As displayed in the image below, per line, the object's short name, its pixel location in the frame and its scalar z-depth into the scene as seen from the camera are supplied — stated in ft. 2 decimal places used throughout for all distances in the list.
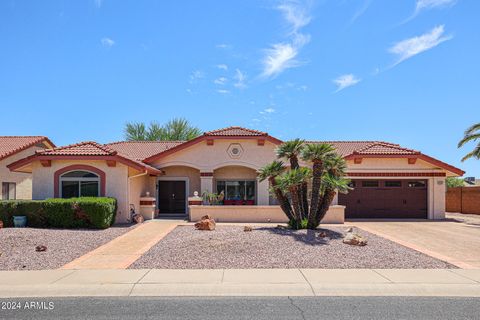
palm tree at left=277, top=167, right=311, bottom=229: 45.09
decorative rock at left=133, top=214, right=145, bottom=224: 57.26
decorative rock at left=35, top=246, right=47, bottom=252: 33.88
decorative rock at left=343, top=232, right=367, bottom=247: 37.32
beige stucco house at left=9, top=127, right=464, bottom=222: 67.46
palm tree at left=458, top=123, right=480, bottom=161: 68.64
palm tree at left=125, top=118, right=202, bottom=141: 154.81
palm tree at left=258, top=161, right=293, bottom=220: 48.16
